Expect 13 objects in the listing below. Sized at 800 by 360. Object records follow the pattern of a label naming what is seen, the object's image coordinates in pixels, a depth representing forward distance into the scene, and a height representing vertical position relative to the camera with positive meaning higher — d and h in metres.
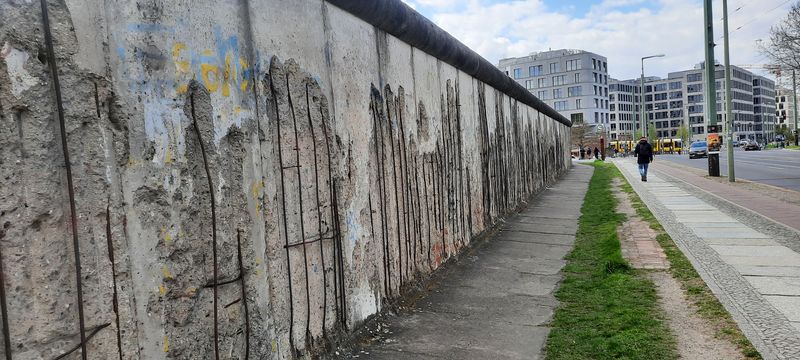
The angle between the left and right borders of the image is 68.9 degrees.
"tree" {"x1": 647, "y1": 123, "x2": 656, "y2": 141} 95.96 +1.69
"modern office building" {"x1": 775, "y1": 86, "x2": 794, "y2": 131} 139.00 +5.70
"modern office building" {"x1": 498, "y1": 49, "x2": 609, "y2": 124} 100.06 +12.08
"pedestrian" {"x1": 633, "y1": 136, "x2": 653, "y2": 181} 18.06 -0.31
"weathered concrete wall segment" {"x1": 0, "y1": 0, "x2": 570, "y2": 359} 2.00 -0.03
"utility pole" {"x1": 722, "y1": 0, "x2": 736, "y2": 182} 18.26 +1.37
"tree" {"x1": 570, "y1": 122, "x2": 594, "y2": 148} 65.88 +1.41
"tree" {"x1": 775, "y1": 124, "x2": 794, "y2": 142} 78.06 +0.21
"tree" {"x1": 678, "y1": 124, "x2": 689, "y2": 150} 101.28 +1.22
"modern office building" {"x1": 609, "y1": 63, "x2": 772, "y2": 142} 117.81 +7.68
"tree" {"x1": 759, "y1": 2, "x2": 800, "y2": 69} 24.77 +3.81
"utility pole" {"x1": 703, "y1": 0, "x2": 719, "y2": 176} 18.67 +2.26
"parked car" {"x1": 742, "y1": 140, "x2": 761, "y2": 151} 61.41 -1.09
